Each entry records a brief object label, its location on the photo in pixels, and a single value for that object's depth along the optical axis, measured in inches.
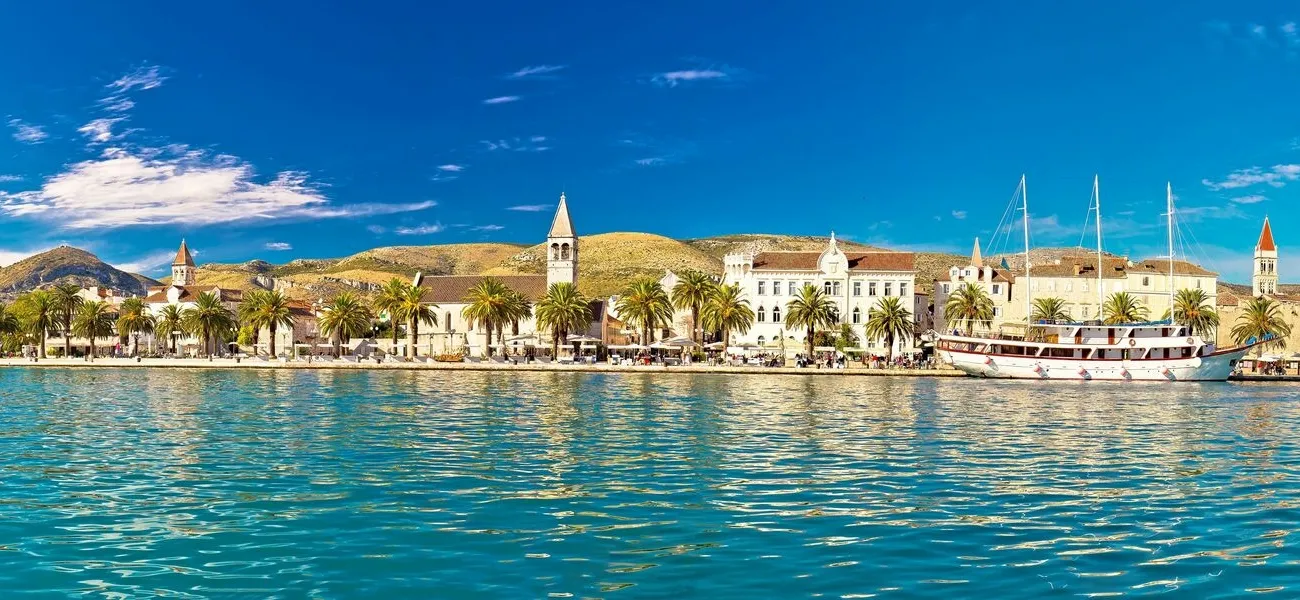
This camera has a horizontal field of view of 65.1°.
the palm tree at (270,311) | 3782.0
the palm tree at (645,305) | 3617.1
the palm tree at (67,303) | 4060.0
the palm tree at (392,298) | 3858.3
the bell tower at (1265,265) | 5000.0
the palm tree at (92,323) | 3937.0
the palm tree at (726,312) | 3540.8
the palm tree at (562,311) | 3624.5
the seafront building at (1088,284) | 3964.1
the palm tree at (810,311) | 3503.9
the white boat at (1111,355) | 2942.9
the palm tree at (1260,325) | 3619.6
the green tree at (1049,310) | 3836.1
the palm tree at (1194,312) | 3649.1
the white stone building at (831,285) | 3914.9
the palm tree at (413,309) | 3799.2
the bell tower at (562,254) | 4439.0
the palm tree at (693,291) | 3646.7
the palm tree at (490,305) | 3705.7
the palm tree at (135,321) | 4274.1
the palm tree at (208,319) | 3846.0
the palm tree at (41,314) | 3964.1
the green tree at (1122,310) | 3582.7
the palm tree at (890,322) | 3567.9
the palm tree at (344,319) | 3887.8
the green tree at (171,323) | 4028.1
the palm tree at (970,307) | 3806.6
